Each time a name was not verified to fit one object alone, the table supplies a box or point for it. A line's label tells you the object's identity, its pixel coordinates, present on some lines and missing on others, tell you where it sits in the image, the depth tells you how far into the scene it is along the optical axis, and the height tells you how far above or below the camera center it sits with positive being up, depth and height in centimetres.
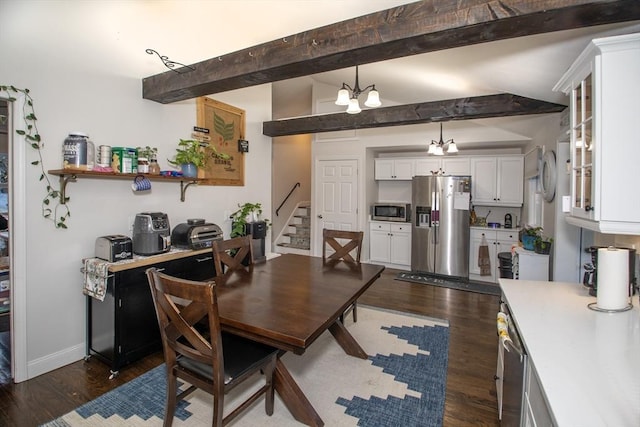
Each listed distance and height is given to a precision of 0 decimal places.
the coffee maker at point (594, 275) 166 -38
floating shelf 238 +24
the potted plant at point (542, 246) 325 -39
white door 592 +20
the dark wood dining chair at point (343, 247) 297 -36
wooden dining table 150 -55
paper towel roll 159 -35
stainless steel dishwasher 133 -76
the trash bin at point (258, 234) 399 -36
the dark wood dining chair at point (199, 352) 148 -77
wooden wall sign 366 +81
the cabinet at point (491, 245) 499 -59
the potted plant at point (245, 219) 400 -17
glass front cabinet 144 +35
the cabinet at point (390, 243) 568 -66
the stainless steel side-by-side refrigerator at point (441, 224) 502 -28
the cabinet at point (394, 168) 576 +72
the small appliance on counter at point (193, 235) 307 -29
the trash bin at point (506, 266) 388 -72
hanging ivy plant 224 +40
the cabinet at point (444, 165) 532 +73
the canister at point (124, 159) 266 +39
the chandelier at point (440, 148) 422 +80
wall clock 324 +35
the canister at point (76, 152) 241 +40
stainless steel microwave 579 -9
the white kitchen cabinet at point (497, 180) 496 +44
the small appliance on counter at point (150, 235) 274 -26
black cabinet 242 -90
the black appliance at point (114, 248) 251 -35
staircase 662 -59
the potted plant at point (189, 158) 323 +49
